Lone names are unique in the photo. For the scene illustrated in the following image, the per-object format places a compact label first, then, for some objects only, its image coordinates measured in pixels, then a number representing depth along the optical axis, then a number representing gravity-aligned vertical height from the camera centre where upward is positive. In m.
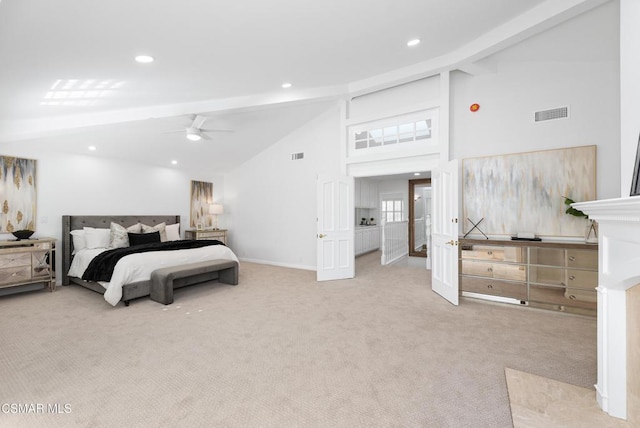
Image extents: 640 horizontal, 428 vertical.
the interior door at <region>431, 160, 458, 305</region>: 3.91 -0.27
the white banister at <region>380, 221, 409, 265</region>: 6.78 -0.75
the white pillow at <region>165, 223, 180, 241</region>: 6.22 -0.42
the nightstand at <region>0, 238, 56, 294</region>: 4.05 -0.75
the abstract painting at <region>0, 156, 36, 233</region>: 4.46 +0.32
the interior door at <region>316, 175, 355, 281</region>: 5.28 -0.28
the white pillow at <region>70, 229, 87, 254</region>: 5.00 -0.49
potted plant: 3.47 -0.19
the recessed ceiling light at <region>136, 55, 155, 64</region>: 2.96 +1.65
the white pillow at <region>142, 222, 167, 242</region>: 5.81 -0.33
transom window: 4.70 +1.39
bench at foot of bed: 3.88 -0.97
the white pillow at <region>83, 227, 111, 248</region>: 4.98 -0.43
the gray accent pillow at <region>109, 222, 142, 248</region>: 5.18 -0.43
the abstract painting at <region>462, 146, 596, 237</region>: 3.58 +0.31
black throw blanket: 3.94 -0.68
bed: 3.79 -0.75
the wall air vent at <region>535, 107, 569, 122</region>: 3.66 +1.30
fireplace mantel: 1.63 -0.58
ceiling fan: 4.53 +1.39
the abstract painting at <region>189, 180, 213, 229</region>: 7.25 +0.26
